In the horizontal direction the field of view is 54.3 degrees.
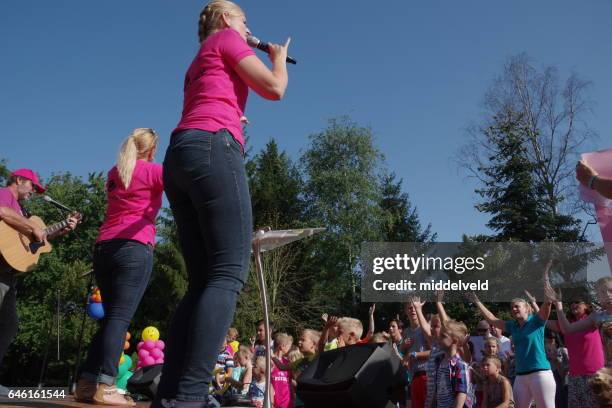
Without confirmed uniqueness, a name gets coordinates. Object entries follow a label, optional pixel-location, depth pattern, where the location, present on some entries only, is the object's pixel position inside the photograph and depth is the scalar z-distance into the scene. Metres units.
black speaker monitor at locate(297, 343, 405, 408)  3.26
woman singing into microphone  2.10
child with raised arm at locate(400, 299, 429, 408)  6.81
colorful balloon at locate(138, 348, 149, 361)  13.68
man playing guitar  4.34
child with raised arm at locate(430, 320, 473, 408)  5.33
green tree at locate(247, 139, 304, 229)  35.91
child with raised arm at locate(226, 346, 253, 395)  7.93
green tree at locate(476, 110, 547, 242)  27.12
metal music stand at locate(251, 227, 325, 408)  3.48
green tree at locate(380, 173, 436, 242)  38.37
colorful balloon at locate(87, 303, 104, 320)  12.73
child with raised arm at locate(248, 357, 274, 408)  7.11
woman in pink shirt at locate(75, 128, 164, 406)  3.27
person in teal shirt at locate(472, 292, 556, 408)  6.00
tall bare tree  27.06
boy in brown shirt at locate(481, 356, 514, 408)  6.36
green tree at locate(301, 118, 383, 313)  34.81
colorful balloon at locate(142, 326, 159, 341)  15.38
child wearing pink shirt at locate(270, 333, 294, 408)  7.35
